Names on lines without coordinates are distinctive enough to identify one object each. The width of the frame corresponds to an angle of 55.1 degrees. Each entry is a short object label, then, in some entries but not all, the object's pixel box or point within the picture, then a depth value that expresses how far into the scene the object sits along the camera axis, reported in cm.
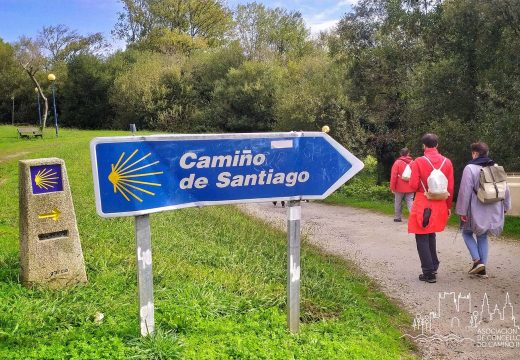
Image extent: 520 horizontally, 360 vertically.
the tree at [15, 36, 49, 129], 3981
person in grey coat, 643
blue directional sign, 350
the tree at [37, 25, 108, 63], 4844
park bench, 2822
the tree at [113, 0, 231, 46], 5112
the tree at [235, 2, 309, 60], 4735
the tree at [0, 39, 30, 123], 4725
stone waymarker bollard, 480
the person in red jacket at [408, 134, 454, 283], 636
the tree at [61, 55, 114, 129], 4450
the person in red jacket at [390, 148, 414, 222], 1103
